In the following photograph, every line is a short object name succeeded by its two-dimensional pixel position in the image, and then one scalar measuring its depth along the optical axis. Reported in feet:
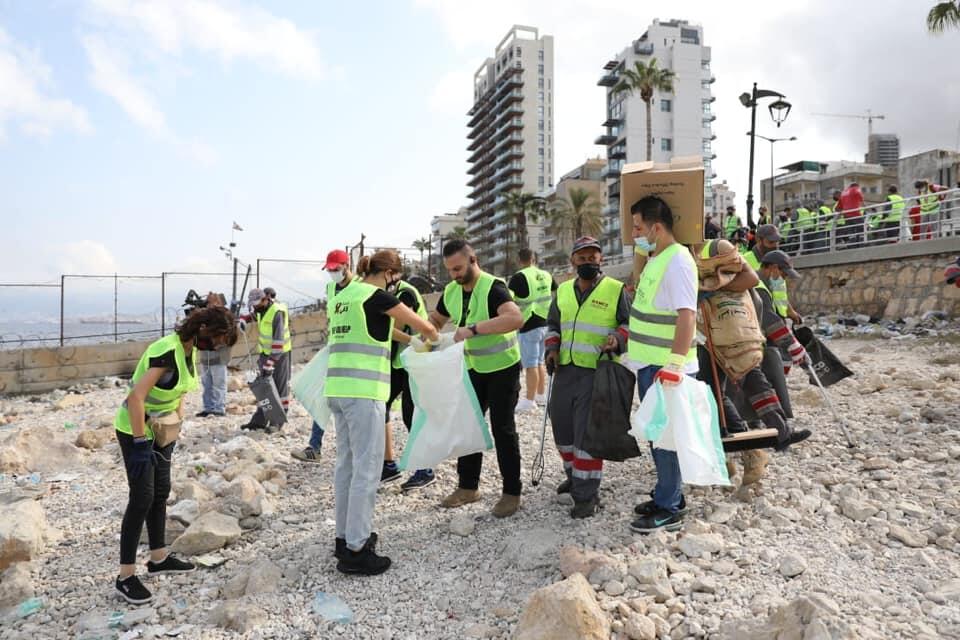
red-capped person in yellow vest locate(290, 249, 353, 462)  18.29
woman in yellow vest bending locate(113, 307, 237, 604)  12.23
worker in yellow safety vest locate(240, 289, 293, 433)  25.40
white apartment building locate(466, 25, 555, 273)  305.53
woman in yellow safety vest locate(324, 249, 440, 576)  12.50
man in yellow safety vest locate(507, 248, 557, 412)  24.68
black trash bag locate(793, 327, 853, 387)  18.34
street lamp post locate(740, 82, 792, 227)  46.73
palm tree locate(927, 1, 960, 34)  36.91
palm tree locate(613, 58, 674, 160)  140.05
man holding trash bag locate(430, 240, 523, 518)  14.62
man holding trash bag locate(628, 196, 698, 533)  11.69
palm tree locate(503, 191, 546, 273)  207.31
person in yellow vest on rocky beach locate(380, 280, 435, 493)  17.26
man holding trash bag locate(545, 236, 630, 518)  13.74
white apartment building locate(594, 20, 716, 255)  229.86
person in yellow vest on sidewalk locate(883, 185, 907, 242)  42.36
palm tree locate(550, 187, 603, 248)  201.77
